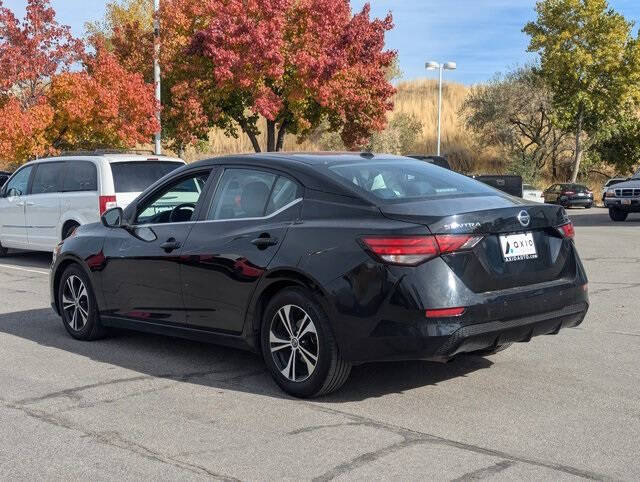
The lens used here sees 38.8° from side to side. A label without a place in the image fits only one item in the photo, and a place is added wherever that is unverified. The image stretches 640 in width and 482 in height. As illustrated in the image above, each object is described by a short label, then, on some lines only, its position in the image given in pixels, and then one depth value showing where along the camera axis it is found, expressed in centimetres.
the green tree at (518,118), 5156
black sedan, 555
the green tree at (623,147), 5075
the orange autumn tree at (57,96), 2423
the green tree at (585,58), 4503
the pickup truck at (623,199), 2777
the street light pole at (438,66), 4194
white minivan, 1349
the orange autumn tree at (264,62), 2814
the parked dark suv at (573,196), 4209
